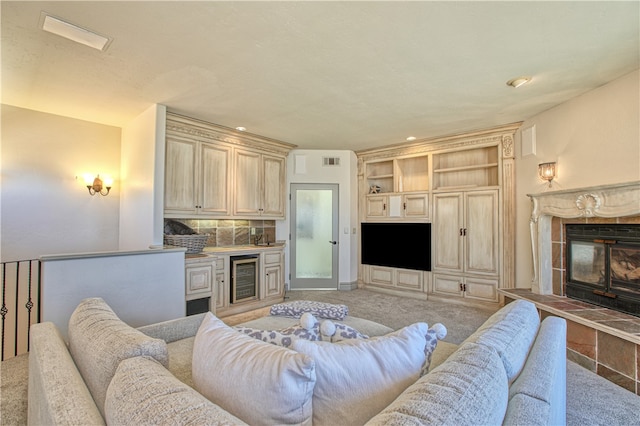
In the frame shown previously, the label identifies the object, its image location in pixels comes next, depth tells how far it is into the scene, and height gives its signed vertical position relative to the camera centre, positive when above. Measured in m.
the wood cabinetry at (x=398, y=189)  4.98 +0.57
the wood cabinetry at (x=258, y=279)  3.82 -0.83
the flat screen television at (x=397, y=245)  4.87 -0.42
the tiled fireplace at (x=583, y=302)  2.30 -0.80
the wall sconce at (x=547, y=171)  3.43 +0.57
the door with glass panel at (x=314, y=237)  5.40 -0.31
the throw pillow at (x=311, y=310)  2.11 -0.65
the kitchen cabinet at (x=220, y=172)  3.73 +0.67
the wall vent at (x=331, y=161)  5.54 +1.09
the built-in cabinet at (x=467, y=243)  4.25 -0.34
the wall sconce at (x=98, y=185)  3.84 +0.46
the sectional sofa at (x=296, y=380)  0.72 -0.46
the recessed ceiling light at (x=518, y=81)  2.75 +1.30
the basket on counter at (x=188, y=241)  3.60 -0.26
